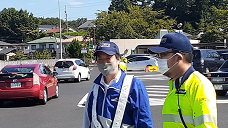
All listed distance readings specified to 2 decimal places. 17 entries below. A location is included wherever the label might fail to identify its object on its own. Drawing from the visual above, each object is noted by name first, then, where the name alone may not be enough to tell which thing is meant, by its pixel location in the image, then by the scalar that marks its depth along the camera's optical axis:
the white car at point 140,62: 33.69
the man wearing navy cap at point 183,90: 2.66
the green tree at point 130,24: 65.00
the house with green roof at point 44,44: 93.31
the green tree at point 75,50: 58.71
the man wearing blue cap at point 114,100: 3.50
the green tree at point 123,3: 117.62
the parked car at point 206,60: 22.58
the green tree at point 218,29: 65.12
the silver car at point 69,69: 21.81
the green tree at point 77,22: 183.85
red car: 12.12
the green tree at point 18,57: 64.03
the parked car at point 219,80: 13.00
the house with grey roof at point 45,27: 141.48
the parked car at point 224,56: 26.24
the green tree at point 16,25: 103.56
